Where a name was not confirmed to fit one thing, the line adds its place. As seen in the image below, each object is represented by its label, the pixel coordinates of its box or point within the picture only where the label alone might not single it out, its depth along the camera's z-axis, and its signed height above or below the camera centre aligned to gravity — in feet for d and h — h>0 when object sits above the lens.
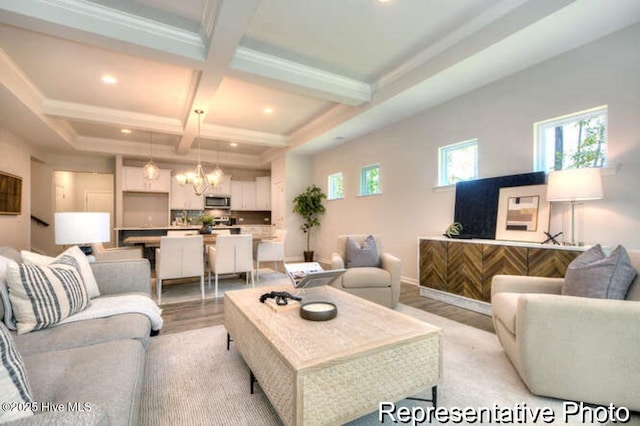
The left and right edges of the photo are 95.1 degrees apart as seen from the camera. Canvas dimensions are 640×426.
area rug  5.21 -3.65
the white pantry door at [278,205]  24.32 +0.51
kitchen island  21.25 -1.69
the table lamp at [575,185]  8.15 +0.86
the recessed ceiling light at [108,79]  12.42 +5.61
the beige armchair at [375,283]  10.68 -2.61
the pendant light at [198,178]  16.10 +1.76
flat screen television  11.48 +0.44
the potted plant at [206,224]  17.10 -0.85
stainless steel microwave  26.66 +0.75
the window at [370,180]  18.35 +2.11
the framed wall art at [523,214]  10.30 +0.01
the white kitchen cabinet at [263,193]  28.73 +1.74
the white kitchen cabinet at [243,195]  27.81 +1.49
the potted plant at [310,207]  23.22 +0.34
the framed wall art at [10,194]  15.62 +0.76
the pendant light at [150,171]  16.51 +2.15
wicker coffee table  4.01 -2.29
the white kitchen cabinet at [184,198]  25.13 +1.01
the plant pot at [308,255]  22.97 -3.47
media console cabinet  9.12 -1.82
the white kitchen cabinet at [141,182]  23.39 +2.25
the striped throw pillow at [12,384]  2.54 -1.64
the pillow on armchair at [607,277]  5.82 -1.25
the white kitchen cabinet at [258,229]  26.11 -1.70
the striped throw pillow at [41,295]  5.31 -1.67
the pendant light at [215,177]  16.65 +1.91
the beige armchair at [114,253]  12.33 -2.00
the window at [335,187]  22.04 +1.92
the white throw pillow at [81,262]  6.70 -1.30
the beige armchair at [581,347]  5.13 -2.43
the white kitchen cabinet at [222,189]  26.68 +1.96
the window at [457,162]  13.01 +2.39
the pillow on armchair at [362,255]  11.68 -1.71
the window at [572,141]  9.32 +2.51
